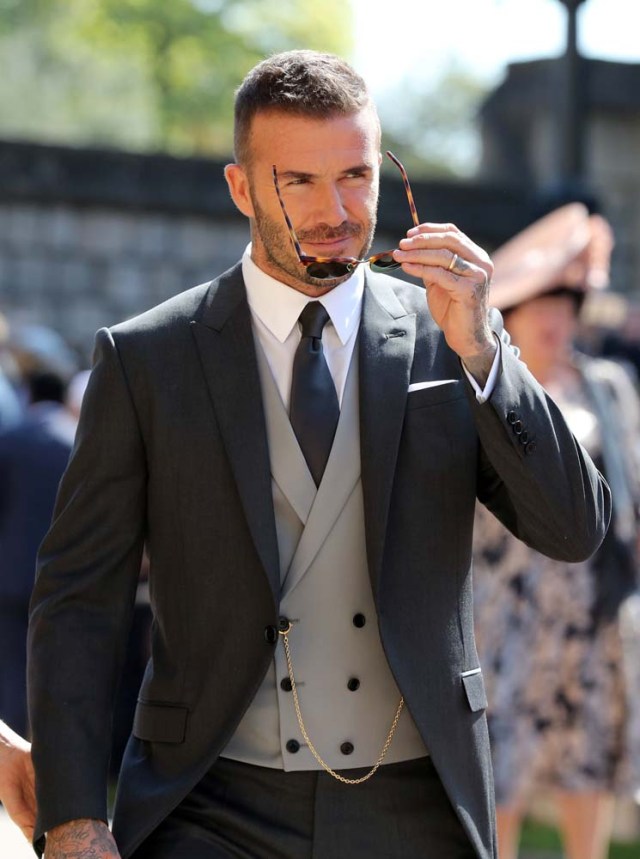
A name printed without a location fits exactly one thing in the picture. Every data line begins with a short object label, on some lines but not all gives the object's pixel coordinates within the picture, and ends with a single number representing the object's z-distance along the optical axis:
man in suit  6.18
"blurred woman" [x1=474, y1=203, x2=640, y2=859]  12.05
